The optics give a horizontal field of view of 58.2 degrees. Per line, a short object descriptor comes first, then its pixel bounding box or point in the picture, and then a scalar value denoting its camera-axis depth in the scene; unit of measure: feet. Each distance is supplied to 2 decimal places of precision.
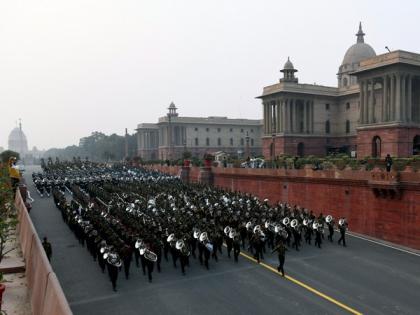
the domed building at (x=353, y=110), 146.20
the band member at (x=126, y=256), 46.70
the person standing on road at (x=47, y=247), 47.58
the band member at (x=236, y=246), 55.05
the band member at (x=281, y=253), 48.91
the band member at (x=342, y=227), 68.74
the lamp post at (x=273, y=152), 195.31
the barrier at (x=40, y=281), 19.17
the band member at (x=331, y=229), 70.28
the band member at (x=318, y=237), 66.30
